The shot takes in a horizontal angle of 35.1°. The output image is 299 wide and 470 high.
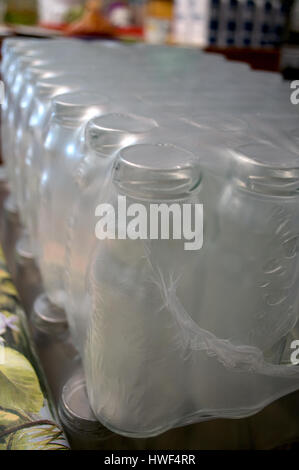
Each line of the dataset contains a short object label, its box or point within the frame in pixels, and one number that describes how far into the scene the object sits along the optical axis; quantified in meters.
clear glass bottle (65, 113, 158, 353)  0.48
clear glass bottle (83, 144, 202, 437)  0.38
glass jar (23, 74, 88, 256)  0.67
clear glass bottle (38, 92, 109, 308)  0.57
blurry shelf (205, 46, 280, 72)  1.80
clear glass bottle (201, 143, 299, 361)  0.39
